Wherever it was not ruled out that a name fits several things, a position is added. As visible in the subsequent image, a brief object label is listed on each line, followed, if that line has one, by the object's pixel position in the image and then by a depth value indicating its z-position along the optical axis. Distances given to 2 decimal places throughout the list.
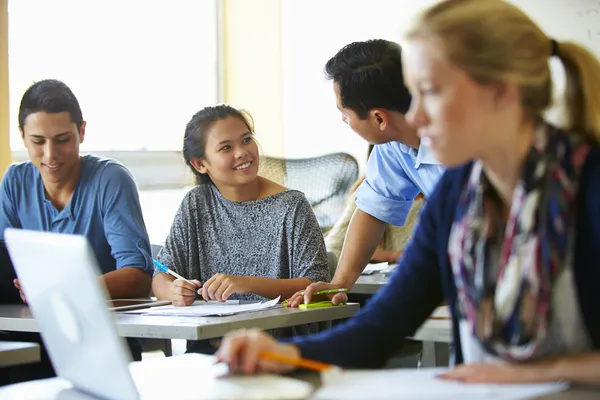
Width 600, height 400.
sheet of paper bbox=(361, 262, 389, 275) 3.34
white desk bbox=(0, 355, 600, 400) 1.22
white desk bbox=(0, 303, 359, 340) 1.97
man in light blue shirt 2.49
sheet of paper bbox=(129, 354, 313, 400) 1.14
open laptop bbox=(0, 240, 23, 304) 2.54
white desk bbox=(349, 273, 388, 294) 2.82
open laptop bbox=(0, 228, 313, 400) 1.09
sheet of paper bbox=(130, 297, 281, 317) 2.17
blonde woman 1.17
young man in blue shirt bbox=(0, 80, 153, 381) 2.78
